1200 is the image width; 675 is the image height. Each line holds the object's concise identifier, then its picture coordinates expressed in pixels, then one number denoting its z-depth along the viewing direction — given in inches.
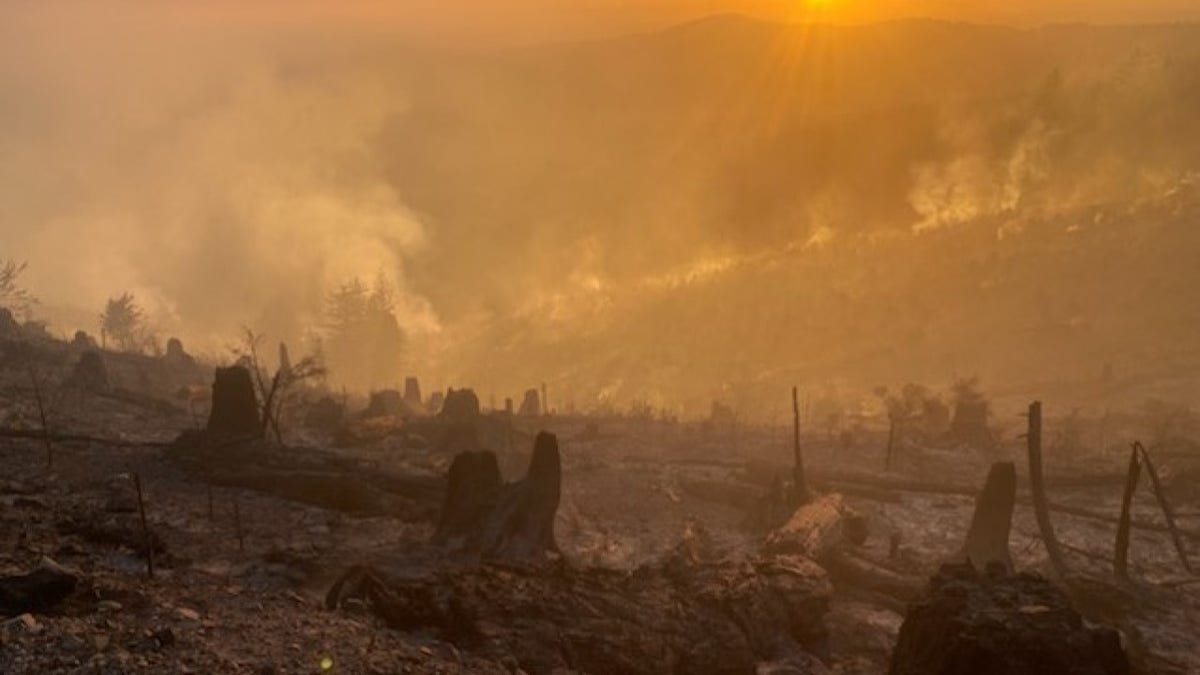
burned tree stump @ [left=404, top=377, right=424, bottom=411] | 2796.8
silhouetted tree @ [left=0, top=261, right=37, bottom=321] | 2408.6
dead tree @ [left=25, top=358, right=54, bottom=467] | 1214.1
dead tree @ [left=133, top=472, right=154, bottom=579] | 758.5
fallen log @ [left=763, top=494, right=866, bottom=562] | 1221.7
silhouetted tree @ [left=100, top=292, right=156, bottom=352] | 3779.5
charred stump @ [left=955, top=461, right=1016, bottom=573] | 1234.0
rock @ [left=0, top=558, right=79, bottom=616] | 635.5
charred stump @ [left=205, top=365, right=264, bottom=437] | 1507.1
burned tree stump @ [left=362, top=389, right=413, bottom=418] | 2211.5
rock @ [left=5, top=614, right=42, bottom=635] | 580.4
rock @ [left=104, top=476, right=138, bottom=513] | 1015.6
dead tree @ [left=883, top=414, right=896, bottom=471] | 2018.5
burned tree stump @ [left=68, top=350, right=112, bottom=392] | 1925.8
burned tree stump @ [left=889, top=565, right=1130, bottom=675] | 658.8
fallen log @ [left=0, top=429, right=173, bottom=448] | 1387.8
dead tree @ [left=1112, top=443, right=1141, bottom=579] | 1213.9
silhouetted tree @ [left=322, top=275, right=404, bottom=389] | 4232.3
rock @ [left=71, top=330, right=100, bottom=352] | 2572.1
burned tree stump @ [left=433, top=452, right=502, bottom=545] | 1120.2
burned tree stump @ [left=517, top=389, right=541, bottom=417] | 2760.8
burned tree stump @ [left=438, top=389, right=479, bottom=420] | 2007.9
